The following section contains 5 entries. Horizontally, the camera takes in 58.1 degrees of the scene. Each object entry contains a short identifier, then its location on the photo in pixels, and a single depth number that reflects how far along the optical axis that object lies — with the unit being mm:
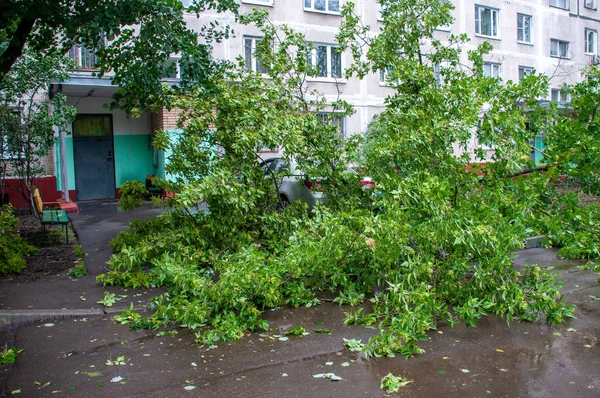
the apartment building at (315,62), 18656
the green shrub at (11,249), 7742
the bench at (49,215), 9461
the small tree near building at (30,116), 12914
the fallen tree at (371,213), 5719
